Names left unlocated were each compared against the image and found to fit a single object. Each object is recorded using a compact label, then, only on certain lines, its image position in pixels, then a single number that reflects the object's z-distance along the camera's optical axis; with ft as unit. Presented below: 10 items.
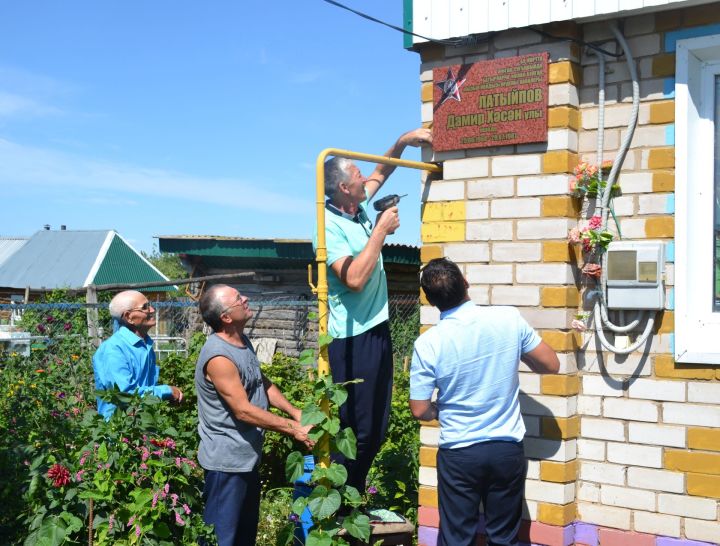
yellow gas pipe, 13.57
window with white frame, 13.33
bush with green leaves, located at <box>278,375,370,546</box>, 13.26
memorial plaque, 14.26
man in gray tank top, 14.14
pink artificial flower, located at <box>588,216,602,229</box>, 13.89
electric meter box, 13.34
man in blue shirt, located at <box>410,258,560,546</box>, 12.55
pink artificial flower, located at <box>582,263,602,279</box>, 14.07
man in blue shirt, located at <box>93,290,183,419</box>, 16.57
